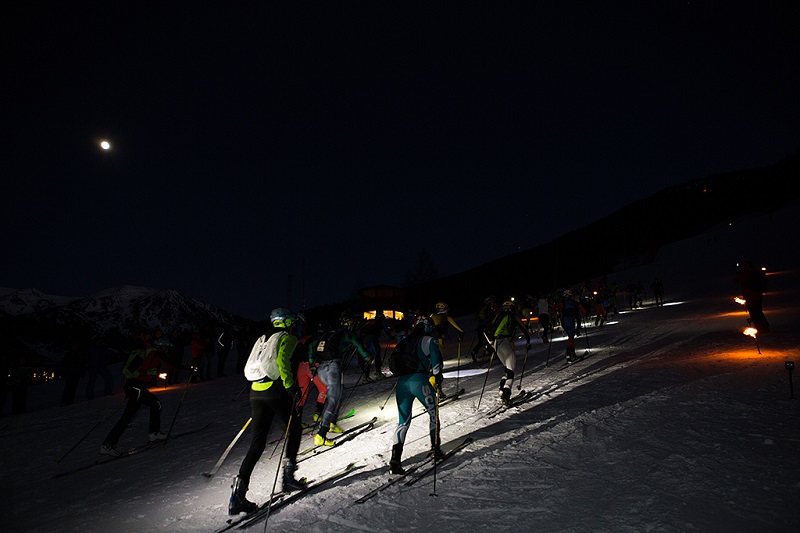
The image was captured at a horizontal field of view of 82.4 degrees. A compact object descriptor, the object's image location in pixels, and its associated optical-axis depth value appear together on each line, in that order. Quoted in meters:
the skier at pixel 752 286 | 12.37
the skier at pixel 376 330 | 14.64
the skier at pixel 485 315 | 15.84
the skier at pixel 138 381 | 8.62
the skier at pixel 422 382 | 6.36
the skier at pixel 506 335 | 9.66
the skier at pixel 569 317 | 13.70
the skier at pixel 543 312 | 20.02
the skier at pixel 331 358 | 8.23
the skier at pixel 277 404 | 5.38
